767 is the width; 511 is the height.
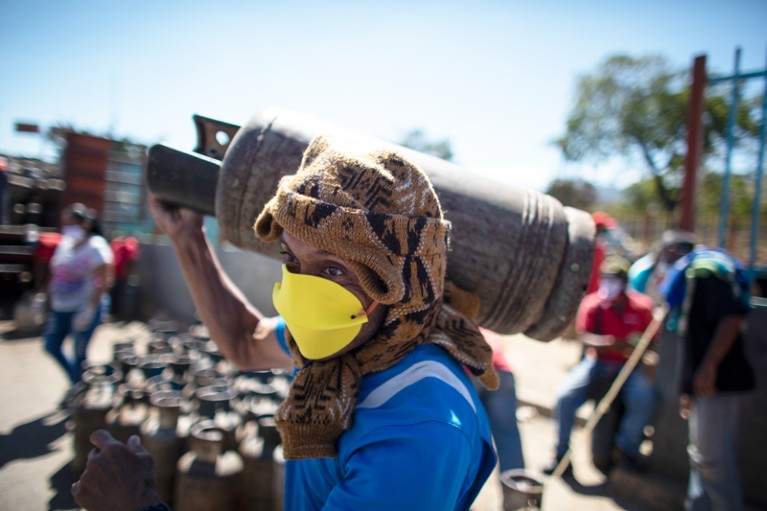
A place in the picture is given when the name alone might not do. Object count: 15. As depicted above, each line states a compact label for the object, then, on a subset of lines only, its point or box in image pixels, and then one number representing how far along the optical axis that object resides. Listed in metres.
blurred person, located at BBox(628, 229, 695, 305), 3.93
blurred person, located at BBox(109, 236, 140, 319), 9.16
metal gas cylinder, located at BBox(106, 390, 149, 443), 3.20
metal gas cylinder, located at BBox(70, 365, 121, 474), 3.28
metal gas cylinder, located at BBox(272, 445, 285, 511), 2.56
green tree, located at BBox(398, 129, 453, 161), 35.13
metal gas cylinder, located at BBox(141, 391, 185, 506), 2.97
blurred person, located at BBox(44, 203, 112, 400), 4.84
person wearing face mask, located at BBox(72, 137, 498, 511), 0.95
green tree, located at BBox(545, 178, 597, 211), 16.09
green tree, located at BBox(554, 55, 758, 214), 16.52
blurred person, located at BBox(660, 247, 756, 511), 2.91
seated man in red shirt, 4.04
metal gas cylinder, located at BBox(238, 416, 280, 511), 2.74
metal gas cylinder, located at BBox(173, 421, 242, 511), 2.61
